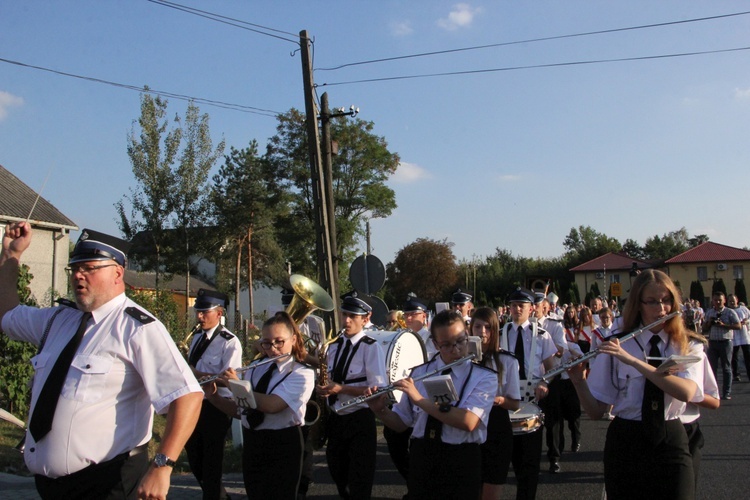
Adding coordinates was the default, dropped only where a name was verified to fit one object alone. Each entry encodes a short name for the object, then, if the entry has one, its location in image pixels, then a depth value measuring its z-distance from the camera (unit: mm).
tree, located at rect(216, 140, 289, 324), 38000
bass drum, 6750
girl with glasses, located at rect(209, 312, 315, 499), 5008
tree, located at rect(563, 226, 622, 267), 86000
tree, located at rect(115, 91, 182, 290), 27984
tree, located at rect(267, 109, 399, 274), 42375
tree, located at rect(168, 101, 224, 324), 29016
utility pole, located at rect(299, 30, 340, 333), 12180
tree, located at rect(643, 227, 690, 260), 98112
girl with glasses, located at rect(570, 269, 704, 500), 3693
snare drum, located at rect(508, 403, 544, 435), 5988
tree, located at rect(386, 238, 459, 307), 64438
